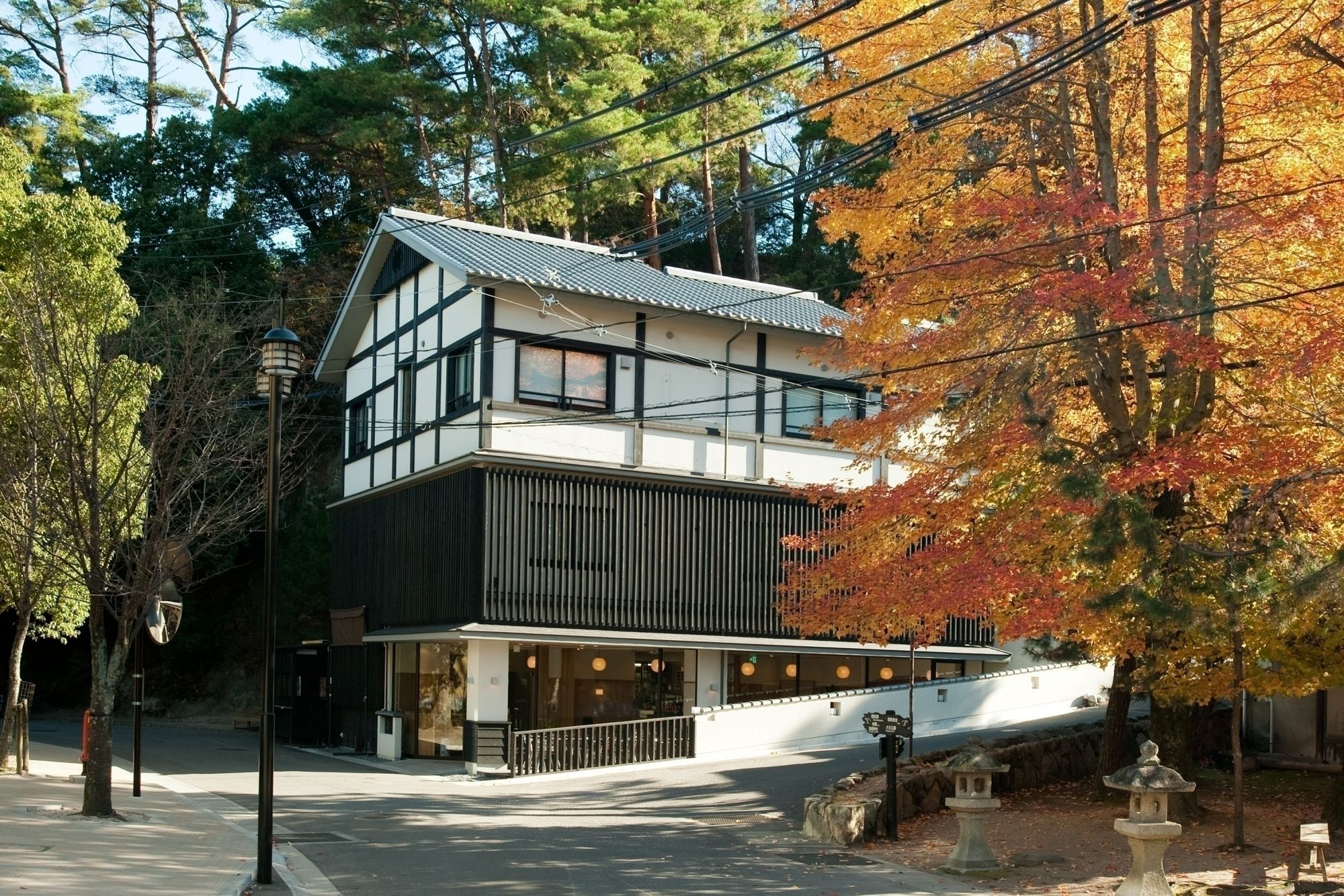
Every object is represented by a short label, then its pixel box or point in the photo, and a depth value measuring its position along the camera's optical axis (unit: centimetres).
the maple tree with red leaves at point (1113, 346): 1391
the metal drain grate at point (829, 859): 1554
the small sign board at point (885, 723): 1712
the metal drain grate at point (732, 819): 1902
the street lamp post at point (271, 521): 1326
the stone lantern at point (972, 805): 1473
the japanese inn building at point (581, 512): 2691
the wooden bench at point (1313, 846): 1275
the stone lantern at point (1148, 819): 1212
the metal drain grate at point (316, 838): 1684
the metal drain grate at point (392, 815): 1941
